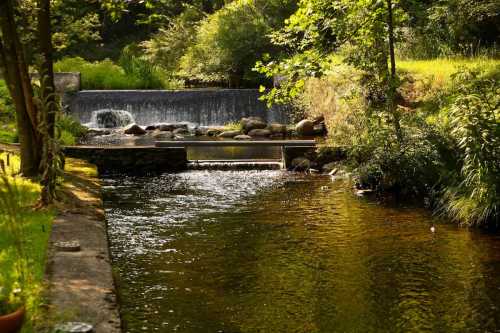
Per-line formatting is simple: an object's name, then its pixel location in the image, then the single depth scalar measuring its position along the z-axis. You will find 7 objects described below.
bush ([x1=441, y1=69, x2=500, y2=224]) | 10.08
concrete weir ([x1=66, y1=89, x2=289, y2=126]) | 25.03
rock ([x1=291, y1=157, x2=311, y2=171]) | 16.20
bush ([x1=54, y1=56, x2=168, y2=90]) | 27.67
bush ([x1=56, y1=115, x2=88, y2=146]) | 20.27
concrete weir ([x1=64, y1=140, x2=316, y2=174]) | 16.16
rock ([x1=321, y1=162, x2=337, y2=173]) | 15.76
